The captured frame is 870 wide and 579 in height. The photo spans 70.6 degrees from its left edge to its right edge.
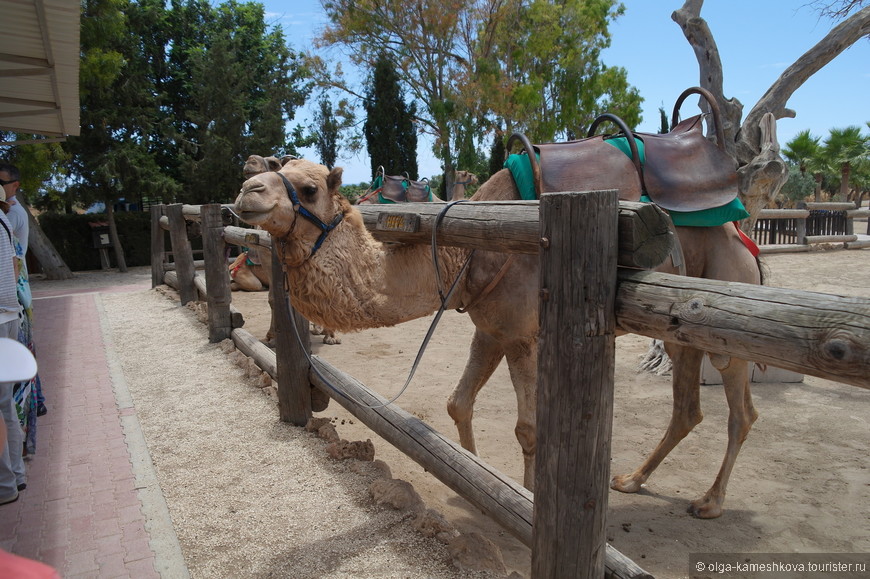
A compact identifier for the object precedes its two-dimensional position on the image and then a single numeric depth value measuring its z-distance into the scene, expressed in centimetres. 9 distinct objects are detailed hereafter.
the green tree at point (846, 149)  3359
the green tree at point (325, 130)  2970
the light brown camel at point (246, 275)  1286
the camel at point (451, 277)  301
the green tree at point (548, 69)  2655
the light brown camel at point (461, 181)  1120
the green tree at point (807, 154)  3538
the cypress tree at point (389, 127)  2628
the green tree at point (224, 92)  1906
